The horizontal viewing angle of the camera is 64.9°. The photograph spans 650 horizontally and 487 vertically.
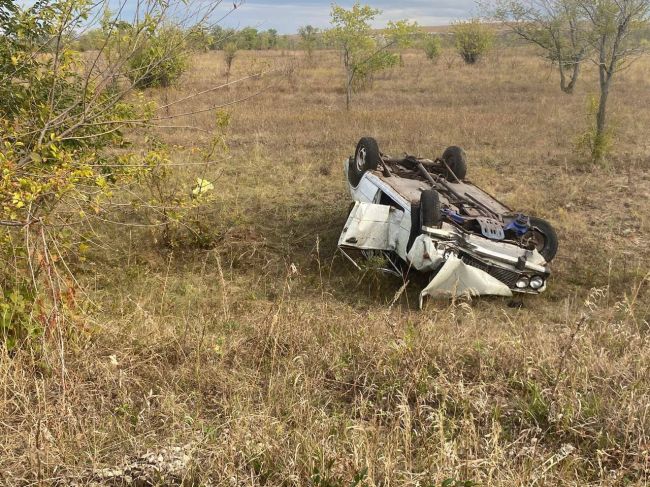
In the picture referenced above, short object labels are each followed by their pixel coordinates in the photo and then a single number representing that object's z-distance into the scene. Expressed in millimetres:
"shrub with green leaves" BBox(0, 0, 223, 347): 3141
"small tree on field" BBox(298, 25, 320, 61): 33584
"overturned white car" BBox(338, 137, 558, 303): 5770
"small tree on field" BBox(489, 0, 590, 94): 13969
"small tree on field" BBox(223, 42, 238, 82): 26117
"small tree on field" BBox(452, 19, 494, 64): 31141
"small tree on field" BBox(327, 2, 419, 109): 17328
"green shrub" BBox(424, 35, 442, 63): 33125
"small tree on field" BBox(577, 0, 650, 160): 10516
